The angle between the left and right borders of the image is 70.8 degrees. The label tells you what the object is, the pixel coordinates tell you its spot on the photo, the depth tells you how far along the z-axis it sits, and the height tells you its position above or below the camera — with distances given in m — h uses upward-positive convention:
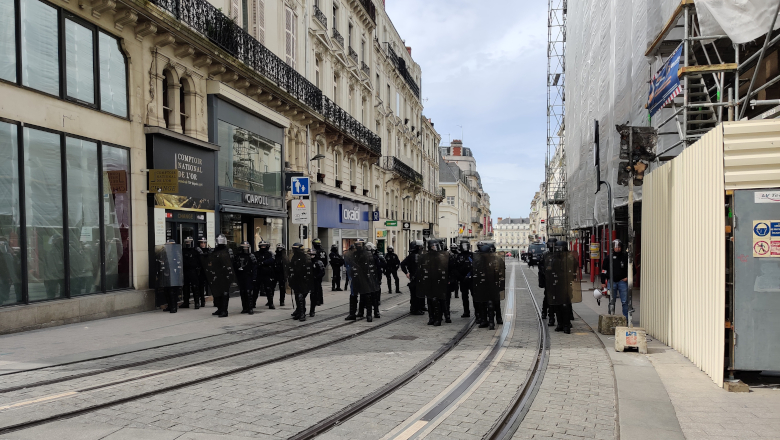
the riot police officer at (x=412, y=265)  13.06 -1.38
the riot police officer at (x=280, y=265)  13.96 -1.35
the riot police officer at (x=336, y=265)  19.08 -1.87
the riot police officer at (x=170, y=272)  12.36 -1.32
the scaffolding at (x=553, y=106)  43.17 +8.95
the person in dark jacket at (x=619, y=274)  11.61 -1.38
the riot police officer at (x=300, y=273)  11.39 -1.27
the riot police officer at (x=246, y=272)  12.41 -1.36
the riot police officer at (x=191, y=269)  12.98 -1.34
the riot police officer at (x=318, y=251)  15.62 -1.13
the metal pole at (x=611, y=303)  11.26 -1.96
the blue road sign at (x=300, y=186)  16.23 +0.78
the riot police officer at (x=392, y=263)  18.52 -1.78
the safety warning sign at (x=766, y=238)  6.00 -0.34
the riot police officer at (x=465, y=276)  12.53 -1.51
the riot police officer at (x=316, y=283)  12.17 -1.65
